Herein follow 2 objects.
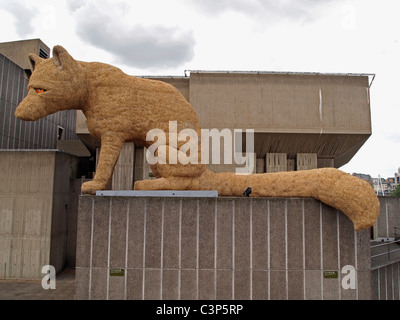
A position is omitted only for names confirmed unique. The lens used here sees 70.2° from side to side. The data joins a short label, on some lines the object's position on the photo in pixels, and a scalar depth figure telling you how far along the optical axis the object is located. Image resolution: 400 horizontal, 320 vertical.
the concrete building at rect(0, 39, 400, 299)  6.69
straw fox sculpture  6.99
